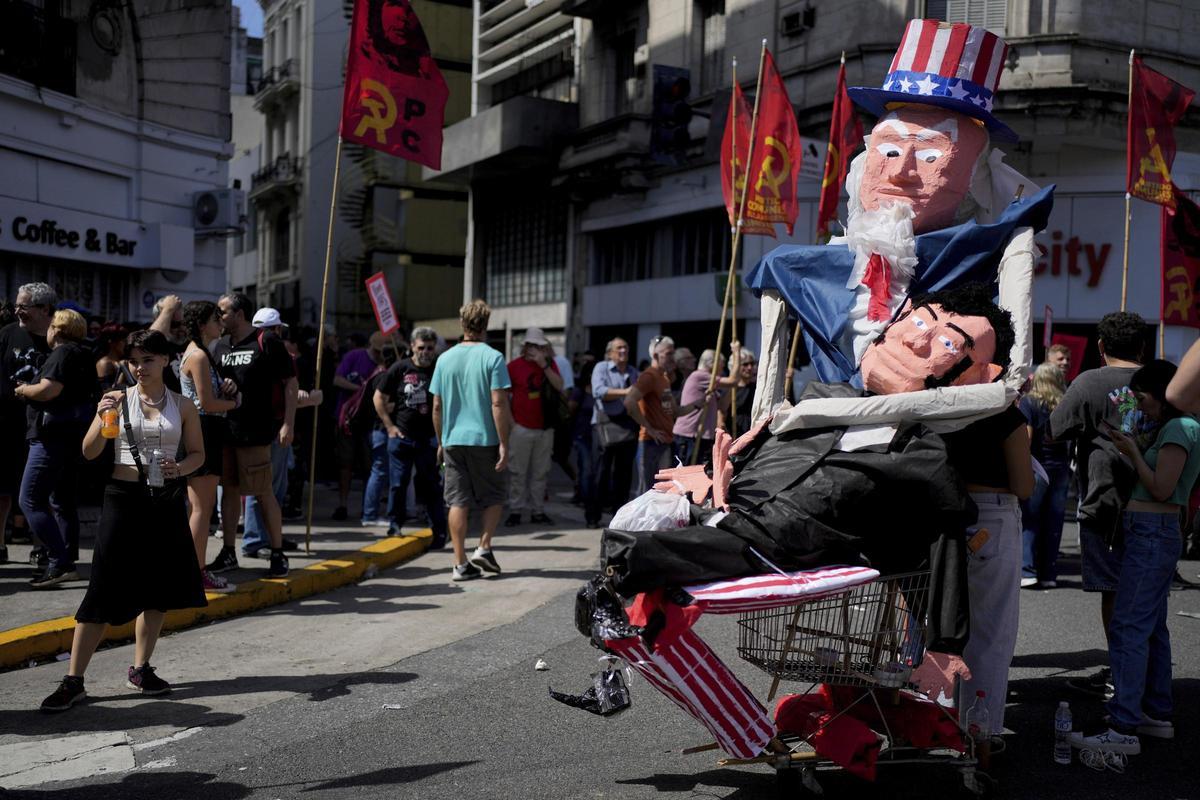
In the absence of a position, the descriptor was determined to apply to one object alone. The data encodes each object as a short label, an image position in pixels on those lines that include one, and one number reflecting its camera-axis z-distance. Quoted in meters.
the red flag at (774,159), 10.50
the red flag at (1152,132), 10.06
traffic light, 20.91
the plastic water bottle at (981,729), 4.24
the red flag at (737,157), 10.28
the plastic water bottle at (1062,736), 4.62
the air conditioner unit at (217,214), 18.98
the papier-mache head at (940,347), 4.05
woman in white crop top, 5.19
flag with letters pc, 9.05
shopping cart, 3.87
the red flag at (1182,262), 10.55
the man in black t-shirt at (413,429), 9.92
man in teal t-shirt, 8.41
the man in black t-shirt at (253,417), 7.84
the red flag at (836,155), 10.42
